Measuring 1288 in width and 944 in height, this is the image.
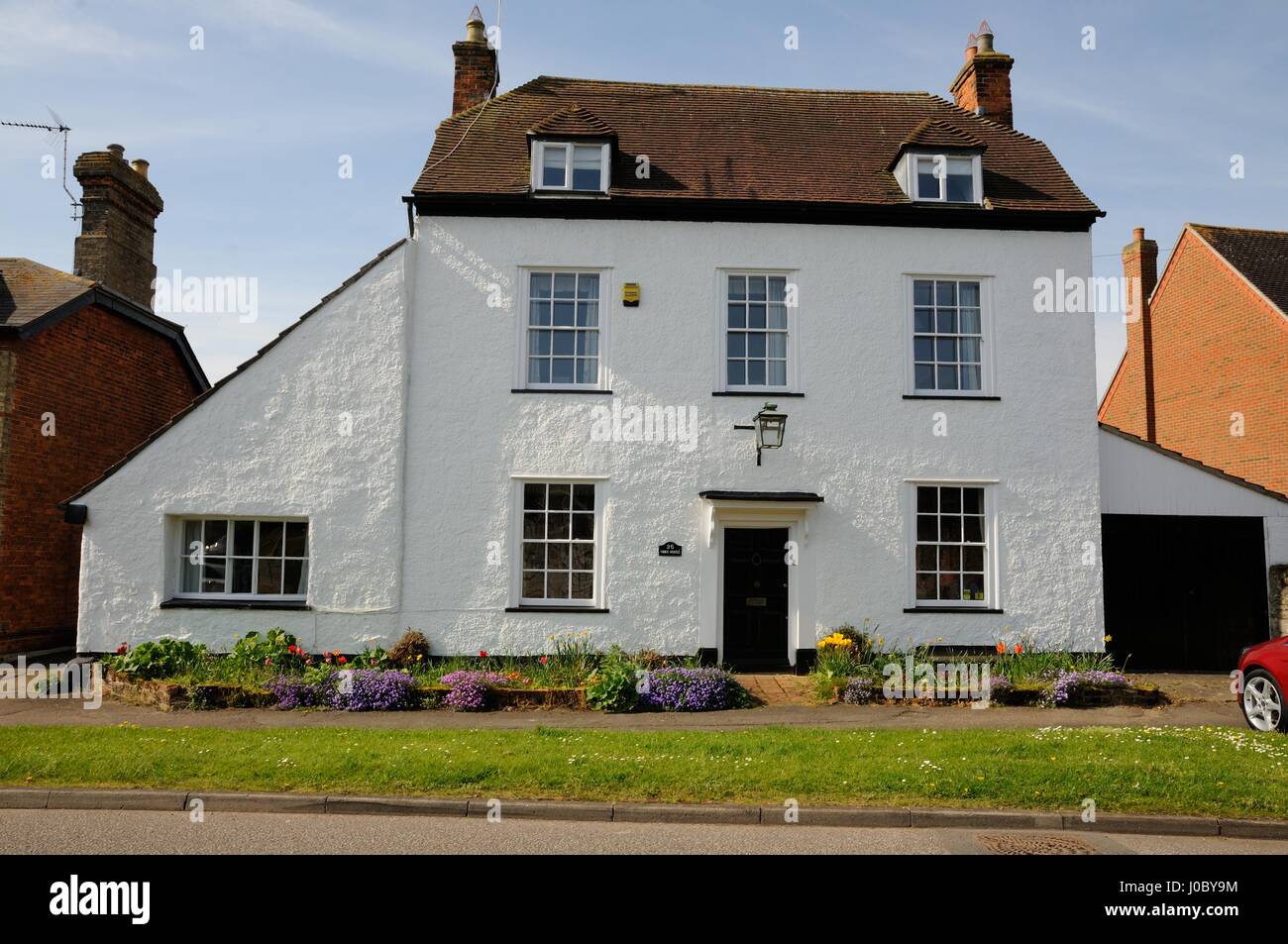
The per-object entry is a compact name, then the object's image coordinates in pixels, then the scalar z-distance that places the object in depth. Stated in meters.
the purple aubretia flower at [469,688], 11.18
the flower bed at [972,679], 11.86
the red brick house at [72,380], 14.66
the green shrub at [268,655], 12.44
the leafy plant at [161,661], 11.96
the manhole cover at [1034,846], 6.19
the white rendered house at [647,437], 13.46
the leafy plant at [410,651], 12.96
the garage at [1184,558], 14.66
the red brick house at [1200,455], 14.70
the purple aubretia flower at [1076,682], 11.77
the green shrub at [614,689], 11.19
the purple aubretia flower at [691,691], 11.26
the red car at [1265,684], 9.59
